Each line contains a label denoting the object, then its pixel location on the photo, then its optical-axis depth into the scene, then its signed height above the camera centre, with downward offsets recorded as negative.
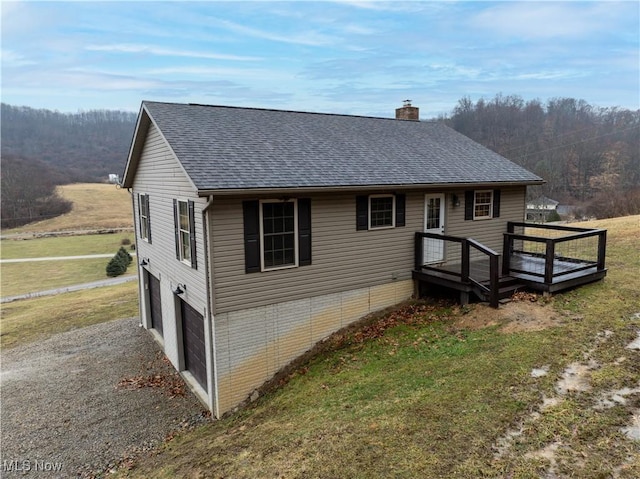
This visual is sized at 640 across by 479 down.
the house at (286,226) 8.59 -1.07
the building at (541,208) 43.82 -3.37
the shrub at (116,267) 34.03 -6.85
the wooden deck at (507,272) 9.84 -2.37
